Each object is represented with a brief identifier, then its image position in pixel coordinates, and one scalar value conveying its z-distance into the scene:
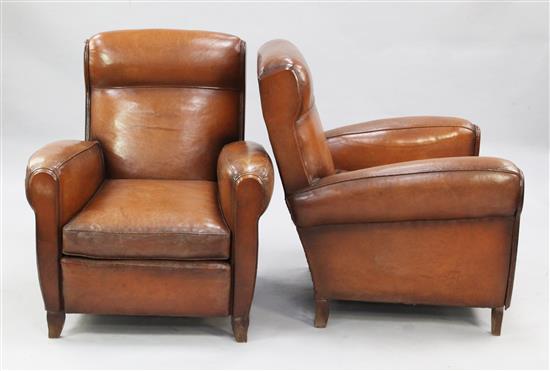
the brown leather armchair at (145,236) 3.22
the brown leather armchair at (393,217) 3.24
